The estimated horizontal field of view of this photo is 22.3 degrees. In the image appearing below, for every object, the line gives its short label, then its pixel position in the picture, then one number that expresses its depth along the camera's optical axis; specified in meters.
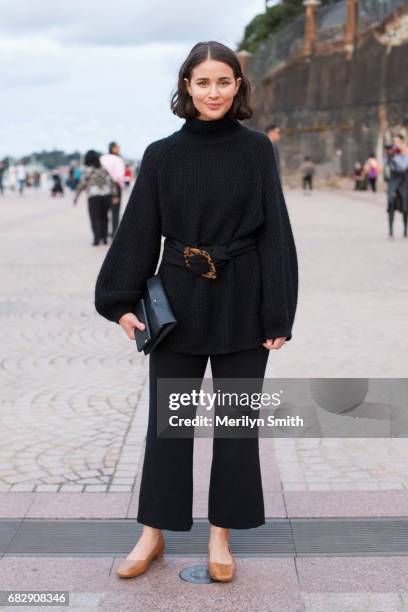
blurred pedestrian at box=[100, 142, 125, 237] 17.12
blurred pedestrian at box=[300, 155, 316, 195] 47.25
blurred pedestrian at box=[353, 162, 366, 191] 45.84
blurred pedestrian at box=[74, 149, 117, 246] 17.14
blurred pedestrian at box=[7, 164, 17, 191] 56.38
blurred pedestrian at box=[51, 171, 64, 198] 49.97
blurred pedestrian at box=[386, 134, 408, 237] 17.11
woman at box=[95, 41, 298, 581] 3.57
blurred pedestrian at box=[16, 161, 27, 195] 51.56
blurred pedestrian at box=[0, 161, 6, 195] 51.61
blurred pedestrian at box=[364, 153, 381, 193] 41.41
